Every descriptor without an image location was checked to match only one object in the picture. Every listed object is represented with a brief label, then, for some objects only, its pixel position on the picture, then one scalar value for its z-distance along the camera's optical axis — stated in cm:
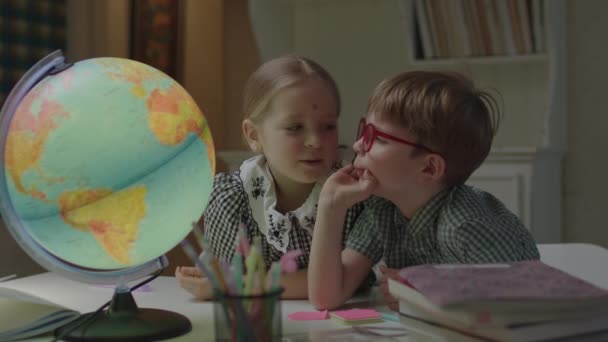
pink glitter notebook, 85
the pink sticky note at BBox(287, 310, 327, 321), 114
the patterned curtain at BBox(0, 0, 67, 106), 335
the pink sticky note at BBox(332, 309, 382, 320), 111
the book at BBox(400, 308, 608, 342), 86
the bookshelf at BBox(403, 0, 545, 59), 296
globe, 100
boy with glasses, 122
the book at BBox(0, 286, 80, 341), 103
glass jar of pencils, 85
